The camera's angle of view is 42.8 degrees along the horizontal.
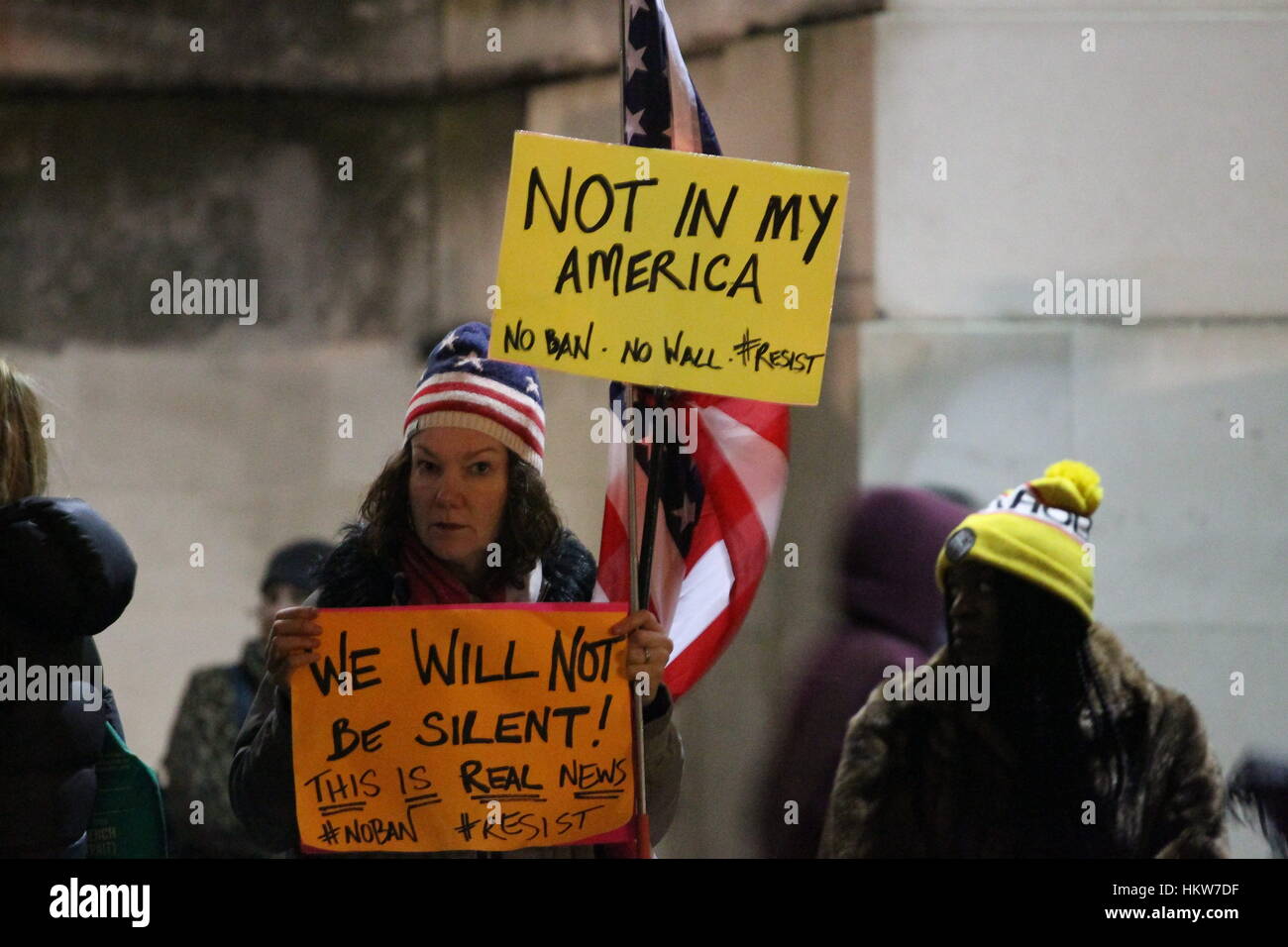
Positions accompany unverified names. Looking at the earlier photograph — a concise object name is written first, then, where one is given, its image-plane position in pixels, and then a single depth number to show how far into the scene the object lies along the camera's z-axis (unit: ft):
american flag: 10.59
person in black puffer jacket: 8.86
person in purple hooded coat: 16.22
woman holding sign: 9.43
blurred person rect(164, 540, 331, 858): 16.61
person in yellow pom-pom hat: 12.94
